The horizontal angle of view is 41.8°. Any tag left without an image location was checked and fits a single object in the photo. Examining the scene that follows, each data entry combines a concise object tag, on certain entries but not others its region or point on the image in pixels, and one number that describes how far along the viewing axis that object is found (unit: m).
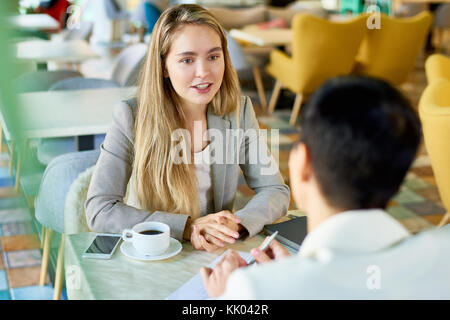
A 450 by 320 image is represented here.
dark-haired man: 0.74
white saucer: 1.27
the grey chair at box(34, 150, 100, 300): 1.97
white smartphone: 1.27
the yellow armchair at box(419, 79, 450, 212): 2.14
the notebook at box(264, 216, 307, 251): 1.35
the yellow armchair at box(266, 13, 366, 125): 4.82
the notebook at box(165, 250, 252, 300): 1.11
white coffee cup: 1.27
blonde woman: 1.58
